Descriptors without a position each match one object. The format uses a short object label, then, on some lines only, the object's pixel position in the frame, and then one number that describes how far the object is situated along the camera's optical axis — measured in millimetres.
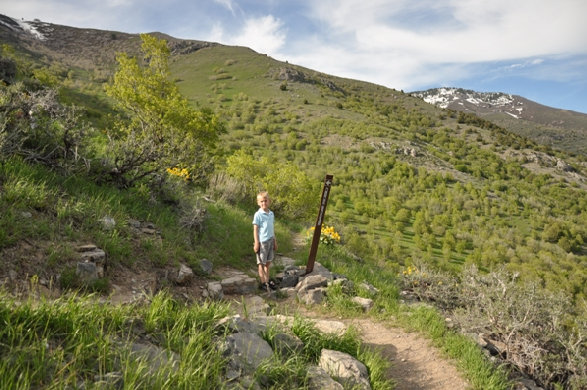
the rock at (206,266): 5449
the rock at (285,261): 7195
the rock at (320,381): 2449
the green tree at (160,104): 12211
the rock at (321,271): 6191
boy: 5543
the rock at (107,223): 4480
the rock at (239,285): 5305
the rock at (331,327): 3668
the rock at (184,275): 4801
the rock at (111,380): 1697
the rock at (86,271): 3486
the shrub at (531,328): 4008
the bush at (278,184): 13469
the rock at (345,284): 5642
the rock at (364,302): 5152
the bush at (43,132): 5000
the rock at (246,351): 2352
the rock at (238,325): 2730
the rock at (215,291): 4855
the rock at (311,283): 5672
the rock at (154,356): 1986
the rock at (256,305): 4407
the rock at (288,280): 6051
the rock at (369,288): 5727
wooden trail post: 6348
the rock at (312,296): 5301
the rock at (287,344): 2812
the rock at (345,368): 2718
